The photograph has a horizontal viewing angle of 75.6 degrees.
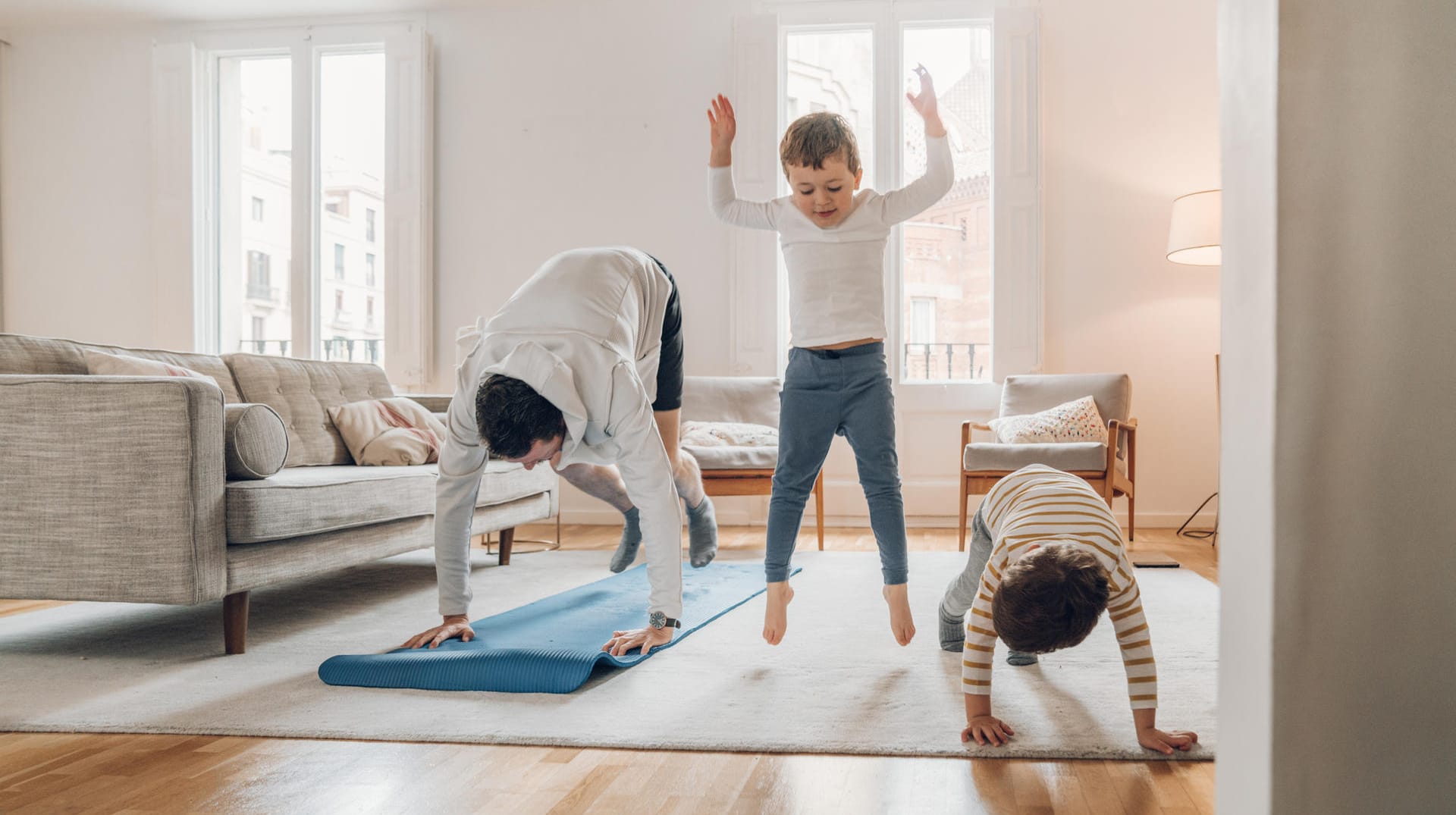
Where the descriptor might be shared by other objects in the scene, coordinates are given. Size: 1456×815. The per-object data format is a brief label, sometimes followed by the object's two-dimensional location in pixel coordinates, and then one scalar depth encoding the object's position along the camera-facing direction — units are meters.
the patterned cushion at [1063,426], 4.09
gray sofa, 2.01
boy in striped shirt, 1.31
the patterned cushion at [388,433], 3.15
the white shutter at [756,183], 5.04
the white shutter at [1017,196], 4.90
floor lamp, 4.27
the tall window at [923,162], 4.95
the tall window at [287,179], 5.46
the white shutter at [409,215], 5.27
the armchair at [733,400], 4.57
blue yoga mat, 1.81
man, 1.69
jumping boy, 1.90
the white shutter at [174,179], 5.46
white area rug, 1.53
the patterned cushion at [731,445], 3.88
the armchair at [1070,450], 3.77
